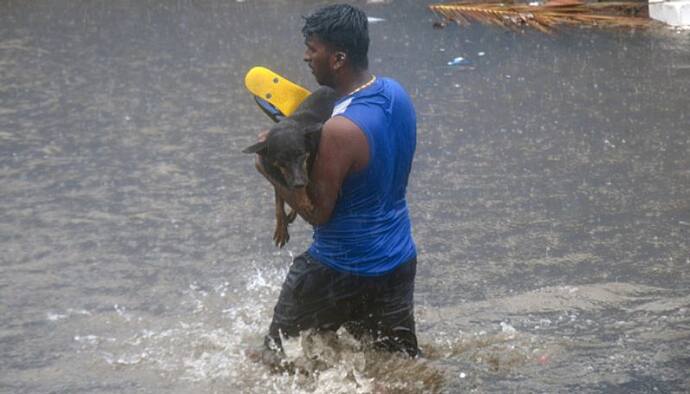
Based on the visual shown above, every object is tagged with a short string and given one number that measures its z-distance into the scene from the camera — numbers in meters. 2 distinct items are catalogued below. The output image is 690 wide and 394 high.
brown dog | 7.71
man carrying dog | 7.83
